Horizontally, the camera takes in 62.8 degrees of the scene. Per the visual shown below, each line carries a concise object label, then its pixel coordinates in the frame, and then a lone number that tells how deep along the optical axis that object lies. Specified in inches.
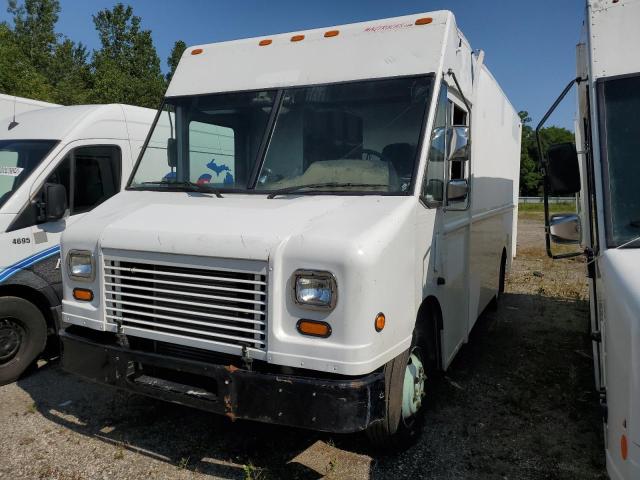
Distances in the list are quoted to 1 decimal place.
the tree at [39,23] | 1489.9
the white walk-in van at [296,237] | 114.3
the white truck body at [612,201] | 84.3
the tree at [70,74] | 824.1
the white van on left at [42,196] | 200.4
